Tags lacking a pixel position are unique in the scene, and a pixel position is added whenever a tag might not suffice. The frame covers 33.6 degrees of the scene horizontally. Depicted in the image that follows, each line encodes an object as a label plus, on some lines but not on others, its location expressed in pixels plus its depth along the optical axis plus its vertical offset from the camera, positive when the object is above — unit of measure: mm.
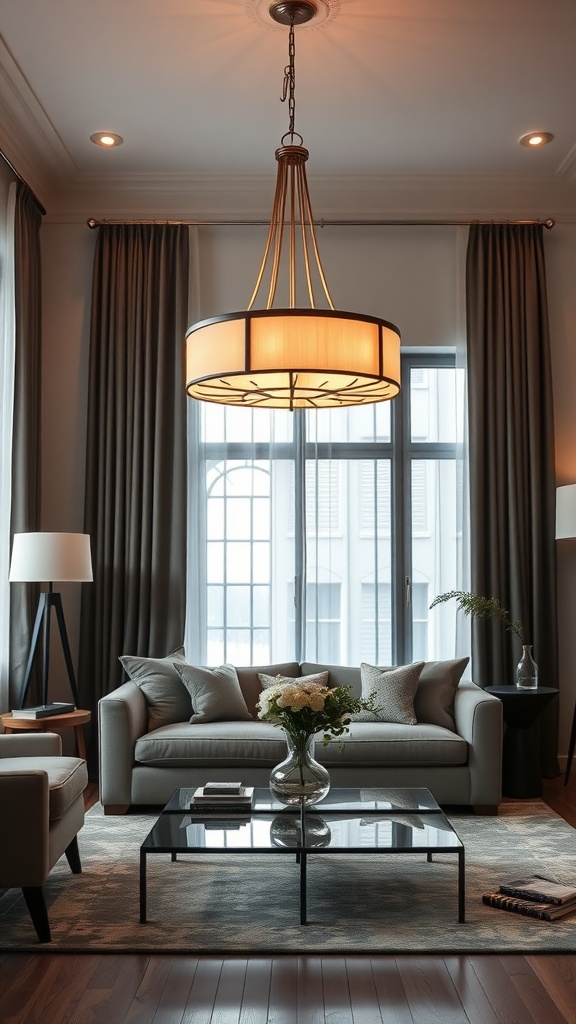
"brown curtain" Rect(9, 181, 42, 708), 5039 +938
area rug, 3029 -1152
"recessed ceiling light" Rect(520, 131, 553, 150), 5070 +2347
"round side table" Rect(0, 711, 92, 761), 4695 -718
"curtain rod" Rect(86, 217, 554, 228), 5676 +2128
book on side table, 4734 -668
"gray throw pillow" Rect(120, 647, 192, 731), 4941 -577
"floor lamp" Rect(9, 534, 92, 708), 4770 +70
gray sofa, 4578 -869
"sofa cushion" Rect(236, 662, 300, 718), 5164 -539
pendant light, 2854 +690
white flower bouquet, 3461 -478
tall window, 5688 +220
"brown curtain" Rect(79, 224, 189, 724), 5500 +725
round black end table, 5000 -875
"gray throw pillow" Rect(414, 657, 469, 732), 4941 -600
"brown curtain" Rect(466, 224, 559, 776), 5523 +747
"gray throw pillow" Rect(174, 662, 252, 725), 4898 -608
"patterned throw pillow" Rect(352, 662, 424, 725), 4891 -599
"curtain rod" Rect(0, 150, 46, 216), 4897 +2171
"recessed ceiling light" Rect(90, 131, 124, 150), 5082 +2354
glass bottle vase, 5133 -518
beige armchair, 3057 -833
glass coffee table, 3168 -891
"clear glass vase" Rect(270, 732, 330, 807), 3564 -750
